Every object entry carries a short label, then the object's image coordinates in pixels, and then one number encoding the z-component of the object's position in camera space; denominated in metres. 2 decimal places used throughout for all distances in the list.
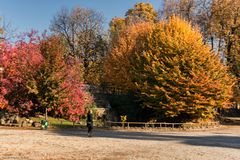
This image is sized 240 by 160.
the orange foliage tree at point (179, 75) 32.16
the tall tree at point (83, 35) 57.88
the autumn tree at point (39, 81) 29.59
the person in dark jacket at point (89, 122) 22.12
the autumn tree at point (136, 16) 58.54
